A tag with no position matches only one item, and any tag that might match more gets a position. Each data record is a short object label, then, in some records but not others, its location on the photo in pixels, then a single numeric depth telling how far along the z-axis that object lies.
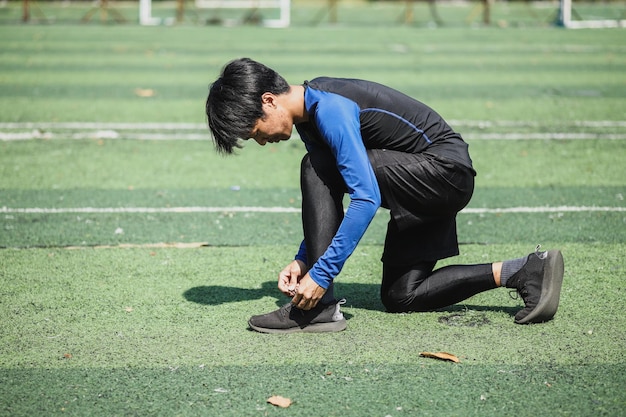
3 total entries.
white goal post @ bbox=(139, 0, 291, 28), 43.22
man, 6.96
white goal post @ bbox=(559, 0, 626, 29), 41.64
